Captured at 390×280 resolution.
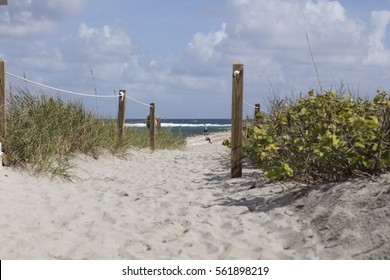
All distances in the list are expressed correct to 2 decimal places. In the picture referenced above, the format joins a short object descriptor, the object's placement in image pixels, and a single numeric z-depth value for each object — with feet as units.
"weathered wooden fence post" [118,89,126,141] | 34.76
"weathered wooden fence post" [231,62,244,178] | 23.21
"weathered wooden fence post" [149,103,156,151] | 42.70
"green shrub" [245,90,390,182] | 15.44
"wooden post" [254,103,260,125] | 31.89
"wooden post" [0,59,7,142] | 22.25
